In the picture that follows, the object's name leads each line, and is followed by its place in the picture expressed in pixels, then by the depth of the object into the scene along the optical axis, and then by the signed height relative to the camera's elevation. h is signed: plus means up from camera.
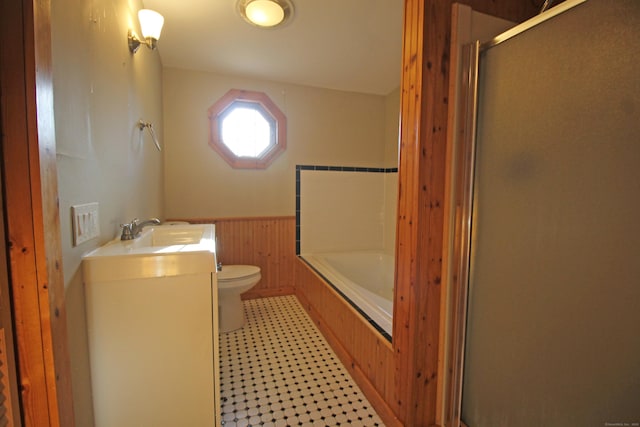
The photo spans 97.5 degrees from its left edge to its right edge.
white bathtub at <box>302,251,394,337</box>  2.74 -0.71
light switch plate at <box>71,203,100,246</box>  0.86 -0.09
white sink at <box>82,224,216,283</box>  0.94 -0.24
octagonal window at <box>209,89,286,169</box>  2.76 +0.67
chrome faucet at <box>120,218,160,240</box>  1.25 -0.16
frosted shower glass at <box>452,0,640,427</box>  0.73 -0.09
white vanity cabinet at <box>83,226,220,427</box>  0.97 -0.54
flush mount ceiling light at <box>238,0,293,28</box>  1.72 +1.17
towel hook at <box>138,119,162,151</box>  1.70 +0.43
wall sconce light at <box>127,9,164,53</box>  1.53 +0.94
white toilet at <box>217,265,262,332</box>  2.18 -0.80
